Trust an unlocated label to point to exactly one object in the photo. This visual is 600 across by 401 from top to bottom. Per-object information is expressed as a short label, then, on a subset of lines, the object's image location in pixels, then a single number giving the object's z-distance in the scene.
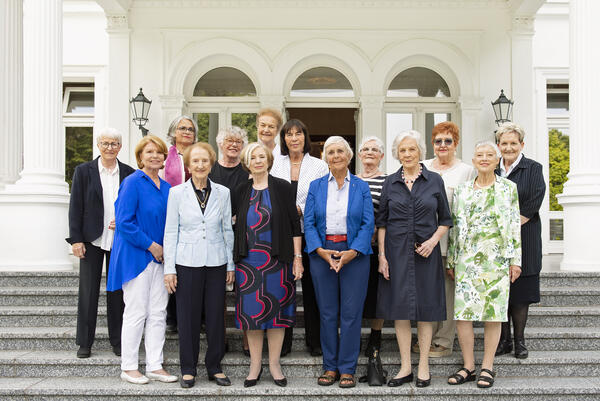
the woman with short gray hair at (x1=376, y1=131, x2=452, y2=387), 3.76
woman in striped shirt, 3.99
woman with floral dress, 3.75
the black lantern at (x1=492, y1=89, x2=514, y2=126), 8.40
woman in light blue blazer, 3.78
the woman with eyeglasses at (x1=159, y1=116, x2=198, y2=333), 4.61
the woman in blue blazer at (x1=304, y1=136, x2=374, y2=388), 3.80
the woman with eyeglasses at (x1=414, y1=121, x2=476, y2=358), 4.10
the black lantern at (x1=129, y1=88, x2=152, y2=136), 8.41
